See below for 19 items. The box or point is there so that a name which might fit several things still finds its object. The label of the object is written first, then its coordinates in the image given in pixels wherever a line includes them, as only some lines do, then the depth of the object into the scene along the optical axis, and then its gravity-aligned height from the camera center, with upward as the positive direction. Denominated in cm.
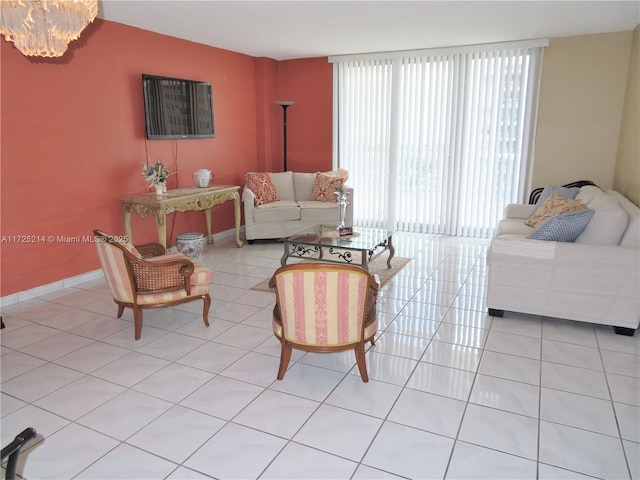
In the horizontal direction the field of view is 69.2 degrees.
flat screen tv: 523 +49
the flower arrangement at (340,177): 558 -33
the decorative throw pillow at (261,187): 632 -50
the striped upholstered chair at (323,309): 251 -88
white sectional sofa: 335 -91
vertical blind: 613 +23
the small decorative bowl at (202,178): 574 -35
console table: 479 -57
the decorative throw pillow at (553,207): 429 -55
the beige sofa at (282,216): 615 -87
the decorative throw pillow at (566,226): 353 -57
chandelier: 225 +63
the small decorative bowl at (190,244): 537 -109
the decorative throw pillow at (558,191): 517 -46
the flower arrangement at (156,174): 500 -27
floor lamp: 690 +62
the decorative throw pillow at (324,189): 653 -55
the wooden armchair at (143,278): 326 -94
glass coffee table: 439 -89
